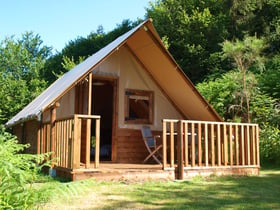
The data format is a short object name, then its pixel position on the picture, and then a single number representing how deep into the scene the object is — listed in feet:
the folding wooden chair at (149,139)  24.10
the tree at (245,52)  34.45
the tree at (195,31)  63.98
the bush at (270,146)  29.53
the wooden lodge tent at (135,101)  22.97
